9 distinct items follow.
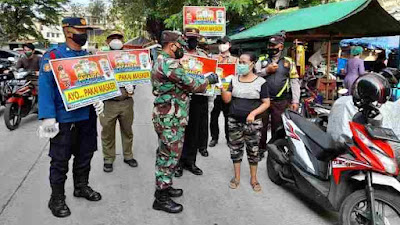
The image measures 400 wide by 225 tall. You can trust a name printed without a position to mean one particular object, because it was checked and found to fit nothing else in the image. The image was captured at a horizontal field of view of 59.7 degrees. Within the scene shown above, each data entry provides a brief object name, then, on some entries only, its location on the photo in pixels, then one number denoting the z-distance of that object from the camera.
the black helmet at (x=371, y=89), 2.56
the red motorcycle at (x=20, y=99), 6.37
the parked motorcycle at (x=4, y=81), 7.17
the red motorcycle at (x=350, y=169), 2.49
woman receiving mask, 3.57
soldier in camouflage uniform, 3.07
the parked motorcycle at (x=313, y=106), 3.90
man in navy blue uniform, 2.97
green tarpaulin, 6.32
